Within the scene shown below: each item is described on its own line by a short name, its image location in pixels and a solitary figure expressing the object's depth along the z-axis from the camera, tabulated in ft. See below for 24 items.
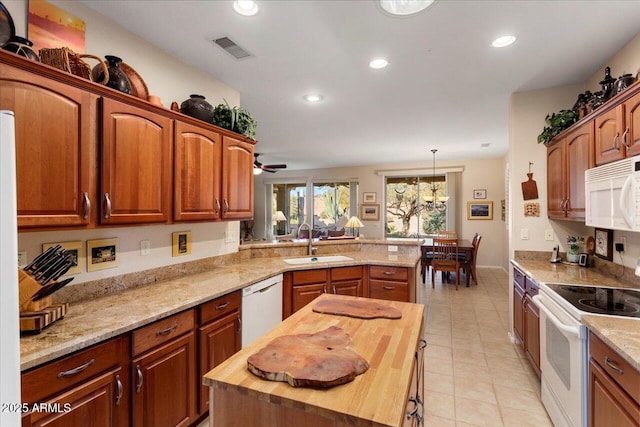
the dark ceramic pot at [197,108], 7.58
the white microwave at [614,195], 5.37
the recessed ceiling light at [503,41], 7.07
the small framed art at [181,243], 8.13
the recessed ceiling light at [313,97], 10.77
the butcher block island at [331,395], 2.82
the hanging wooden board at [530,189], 10.11
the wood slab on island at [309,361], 3.20
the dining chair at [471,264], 18.42
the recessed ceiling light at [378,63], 8.13
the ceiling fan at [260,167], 18.86
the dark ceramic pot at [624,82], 6.44
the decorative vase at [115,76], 5.75
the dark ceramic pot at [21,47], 4.43
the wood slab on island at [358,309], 5.21
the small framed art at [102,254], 6.13
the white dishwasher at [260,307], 7.75
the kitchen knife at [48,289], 4.48
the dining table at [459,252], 18.49
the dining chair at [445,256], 17.89
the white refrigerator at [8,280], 2.61
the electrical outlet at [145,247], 7.20
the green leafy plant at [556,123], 8.86
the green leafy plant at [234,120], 8.44
